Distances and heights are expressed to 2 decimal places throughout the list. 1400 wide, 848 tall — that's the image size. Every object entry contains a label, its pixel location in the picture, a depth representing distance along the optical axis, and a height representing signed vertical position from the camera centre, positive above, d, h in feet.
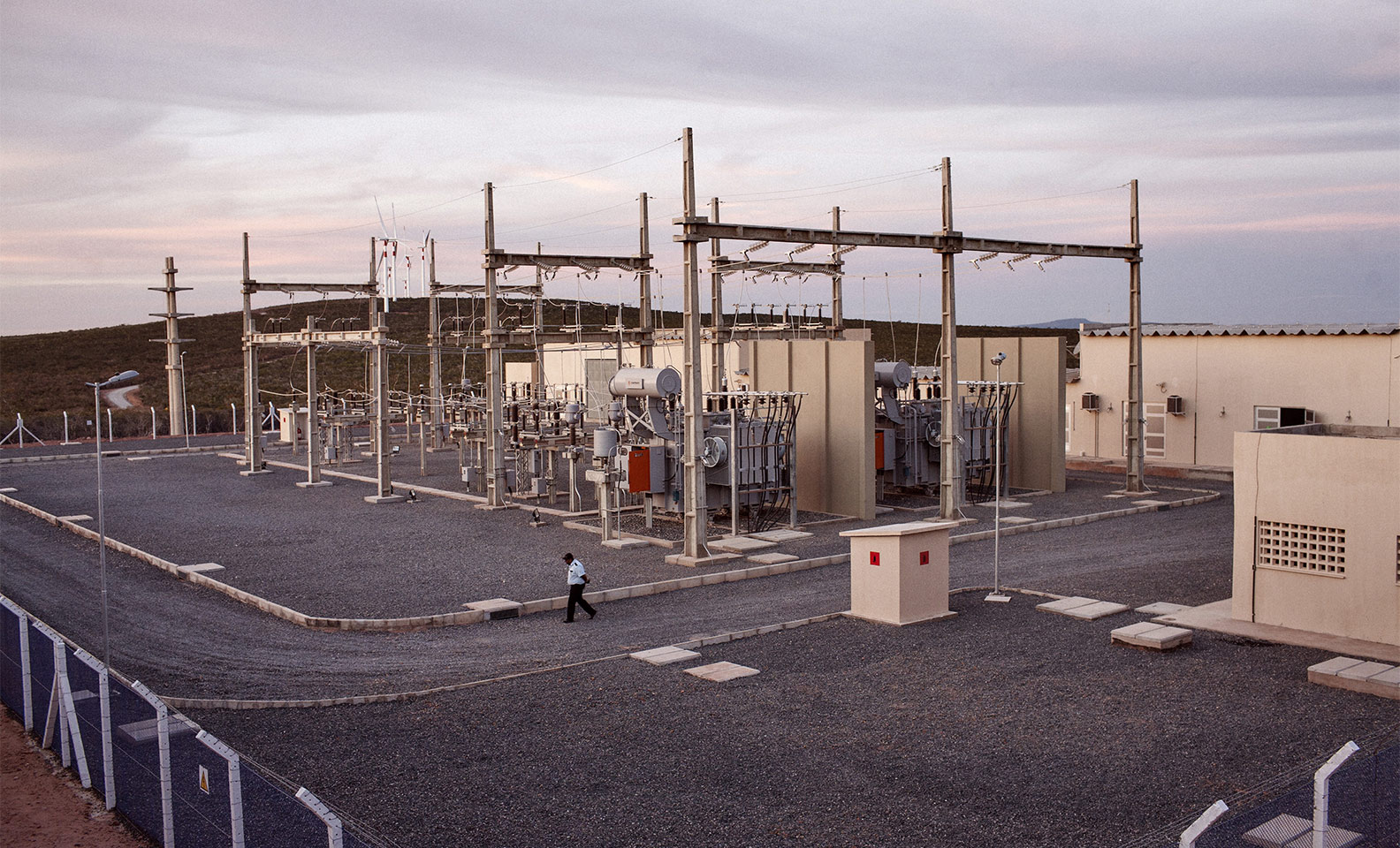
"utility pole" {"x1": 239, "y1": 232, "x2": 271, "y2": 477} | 105.70 -2.05
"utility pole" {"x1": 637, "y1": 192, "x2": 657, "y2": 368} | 81.25 +5.76
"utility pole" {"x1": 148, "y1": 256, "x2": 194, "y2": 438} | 161.58 +3.81
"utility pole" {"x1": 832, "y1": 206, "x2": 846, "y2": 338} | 106.22 +6.15
